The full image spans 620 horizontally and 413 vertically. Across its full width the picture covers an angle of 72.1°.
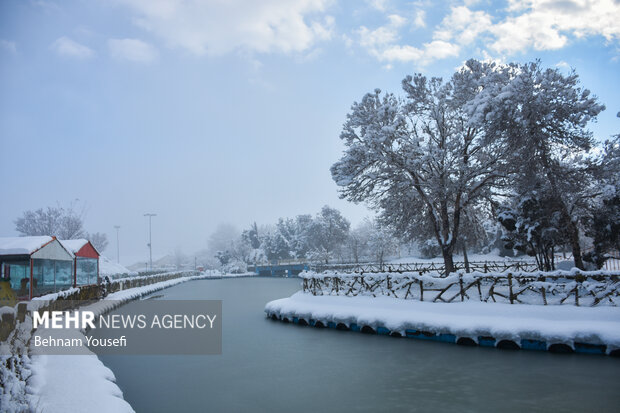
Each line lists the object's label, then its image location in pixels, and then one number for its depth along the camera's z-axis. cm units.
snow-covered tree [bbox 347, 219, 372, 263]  8400
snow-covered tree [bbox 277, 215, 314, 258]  9725
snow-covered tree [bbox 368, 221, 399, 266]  7025
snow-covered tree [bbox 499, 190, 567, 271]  2195
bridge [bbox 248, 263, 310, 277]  8301
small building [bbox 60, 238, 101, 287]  2798
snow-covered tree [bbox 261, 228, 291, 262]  9962
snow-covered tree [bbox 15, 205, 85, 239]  7175
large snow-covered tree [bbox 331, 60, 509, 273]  2358
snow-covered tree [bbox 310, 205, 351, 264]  8575
